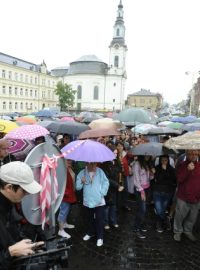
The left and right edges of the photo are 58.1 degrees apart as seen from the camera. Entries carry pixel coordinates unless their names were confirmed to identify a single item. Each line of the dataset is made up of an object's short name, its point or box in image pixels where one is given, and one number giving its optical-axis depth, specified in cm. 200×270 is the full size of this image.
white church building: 5960
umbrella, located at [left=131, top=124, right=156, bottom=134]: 634
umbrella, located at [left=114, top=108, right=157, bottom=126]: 598
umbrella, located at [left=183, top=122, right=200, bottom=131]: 684
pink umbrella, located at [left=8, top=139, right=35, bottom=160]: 348
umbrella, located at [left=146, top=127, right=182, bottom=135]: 528
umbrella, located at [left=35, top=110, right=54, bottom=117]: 1024
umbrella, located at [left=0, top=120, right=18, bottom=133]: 392
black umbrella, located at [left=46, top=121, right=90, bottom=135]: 493
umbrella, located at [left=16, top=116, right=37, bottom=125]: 695
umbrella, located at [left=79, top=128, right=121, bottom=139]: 390
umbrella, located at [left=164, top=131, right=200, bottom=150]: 312
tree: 4813
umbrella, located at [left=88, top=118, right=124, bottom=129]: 492
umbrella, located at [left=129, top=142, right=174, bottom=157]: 361
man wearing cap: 151
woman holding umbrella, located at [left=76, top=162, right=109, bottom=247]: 330
